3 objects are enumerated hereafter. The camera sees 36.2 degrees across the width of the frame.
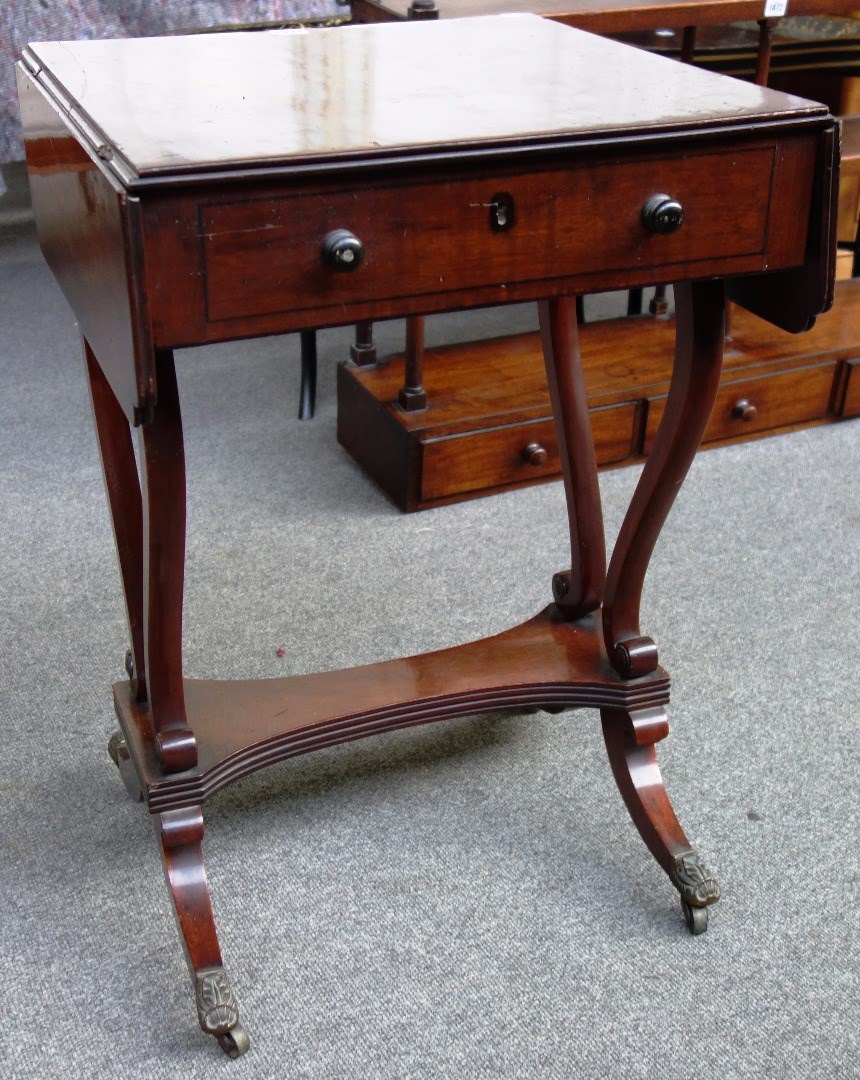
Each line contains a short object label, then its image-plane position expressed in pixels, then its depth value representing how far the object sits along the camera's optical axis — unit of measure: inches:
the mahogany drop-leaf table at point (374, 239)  41.3
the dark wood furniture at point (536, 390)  89.9
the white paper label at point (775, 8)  92.4
